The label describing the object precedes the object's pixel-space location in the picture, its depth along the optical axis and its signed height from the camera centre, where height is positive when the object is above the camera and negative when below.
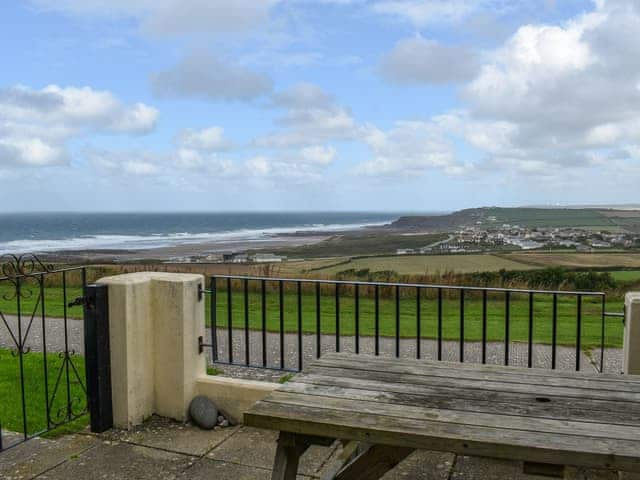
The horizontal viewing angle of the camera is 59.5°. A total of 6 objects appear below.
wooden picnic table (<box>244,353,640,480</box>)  2.32 -0.98
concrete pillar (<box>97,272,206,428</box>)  4.80 -1.18
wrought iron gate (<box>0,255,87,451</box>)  4.64 -2.03
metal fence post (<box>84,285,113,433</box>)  4.68 -1.23
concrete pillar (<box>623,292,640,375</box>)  4.08 -0.96
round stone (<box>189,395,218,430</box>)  4.83 -1.78
